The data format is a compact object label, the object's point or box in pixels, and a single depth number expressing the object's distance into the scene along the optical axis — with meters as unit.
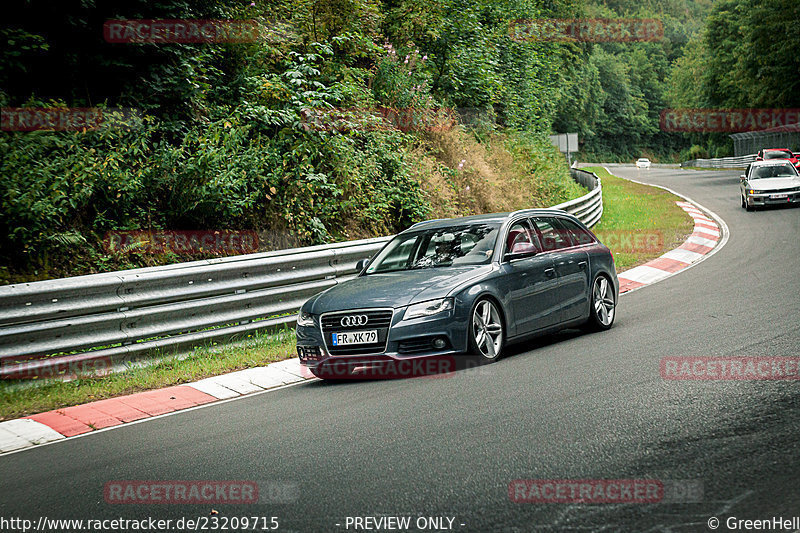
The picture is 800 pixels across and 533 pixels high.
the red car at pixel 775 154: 39.88
